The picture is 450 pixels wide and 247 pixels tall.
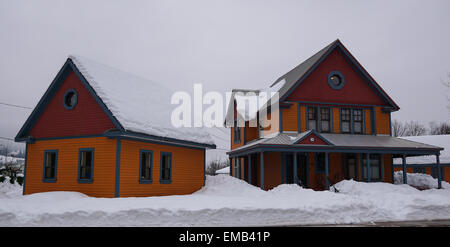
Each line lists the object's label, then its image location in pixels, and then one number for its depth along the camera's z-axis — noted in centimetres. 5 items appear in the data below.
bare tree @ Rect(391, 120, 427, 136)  8510
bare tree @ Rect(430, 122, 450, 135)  8394
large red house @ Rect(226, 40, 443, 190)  2356
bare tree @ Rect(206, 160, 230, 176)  8469
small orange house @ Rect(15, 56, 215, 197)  1667
